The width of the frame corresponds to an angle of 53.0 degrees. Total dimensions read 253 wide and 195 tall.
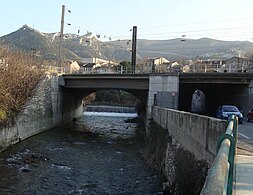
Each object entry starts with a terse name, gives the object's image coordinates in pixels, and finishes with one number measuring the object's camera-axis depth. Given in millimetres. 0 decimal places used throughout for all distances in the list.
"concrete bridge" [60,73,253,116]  29613
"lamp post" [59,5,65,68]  36139
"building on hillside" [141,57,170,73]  34880
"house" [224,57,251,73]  33896
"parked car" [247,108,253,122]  25788
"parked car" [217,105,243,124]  22646
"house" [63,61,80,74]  39373
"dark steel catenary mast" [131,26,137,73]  41869
